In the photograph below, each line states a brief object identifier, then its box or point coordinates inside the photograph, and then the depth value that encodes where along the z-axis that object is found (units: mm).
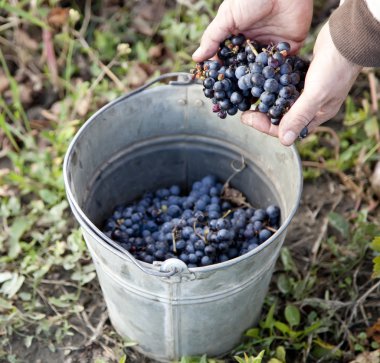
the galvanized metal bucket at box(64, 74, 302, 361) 1594
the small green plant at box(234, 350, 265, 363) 1725
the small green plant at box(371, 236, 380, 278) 1777
